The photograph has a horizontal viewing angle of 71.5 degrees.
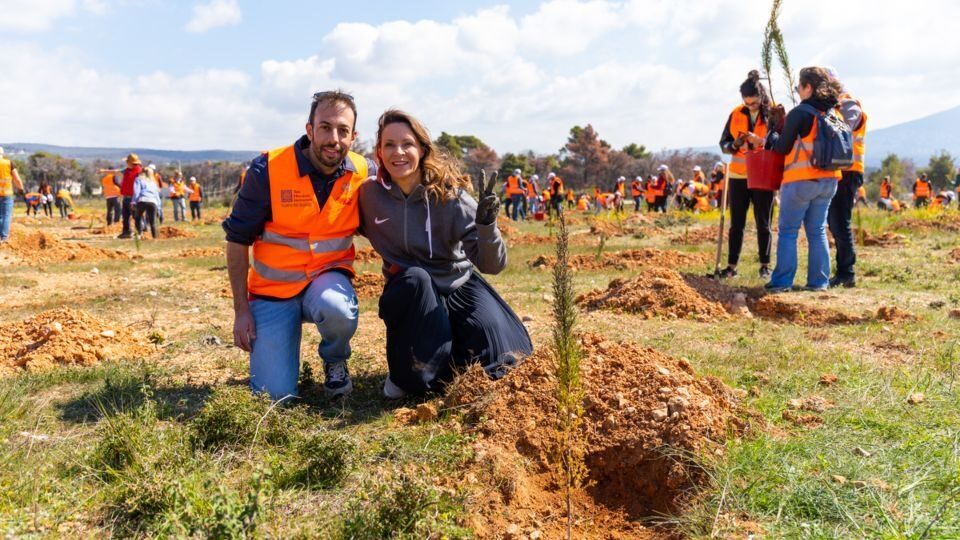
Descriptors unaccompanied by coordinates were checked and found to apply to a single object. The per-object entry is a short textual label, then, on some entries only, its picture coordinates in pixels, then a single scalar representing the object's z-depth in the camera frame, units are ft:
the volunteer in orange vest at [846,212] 20.66
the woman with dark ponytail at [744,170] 20.17
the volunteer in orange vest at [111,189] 49.14
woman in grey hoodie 10.72
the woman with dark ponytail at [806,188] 18.61
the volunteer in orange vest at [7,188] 32.50
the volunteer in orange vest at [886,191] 78.07
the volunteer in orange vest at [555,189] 67.21
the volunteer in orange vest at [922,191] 78.69
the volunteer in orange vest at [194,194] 72.23
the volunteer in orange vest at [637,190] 86.17
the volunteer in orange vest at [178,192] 66.08
